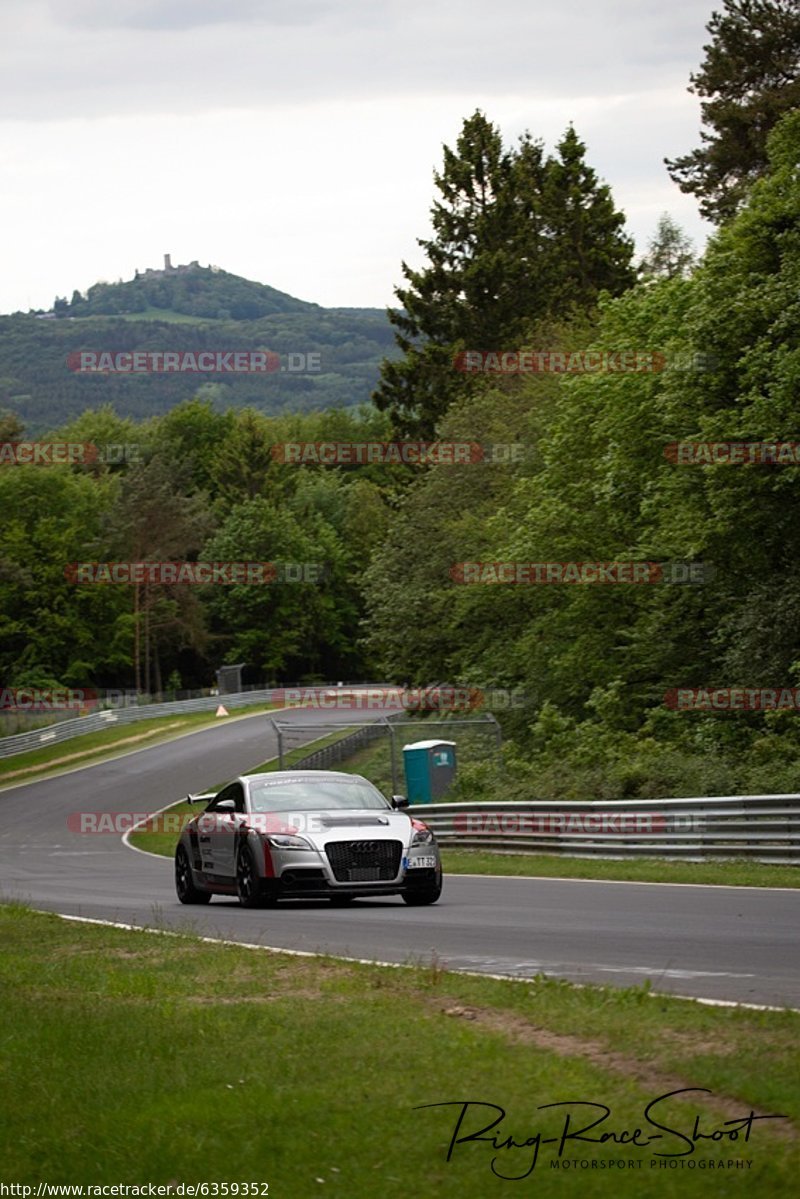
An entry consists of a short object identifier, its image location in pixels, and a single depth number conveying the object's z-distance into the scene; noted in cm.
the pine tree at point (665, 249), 7444
